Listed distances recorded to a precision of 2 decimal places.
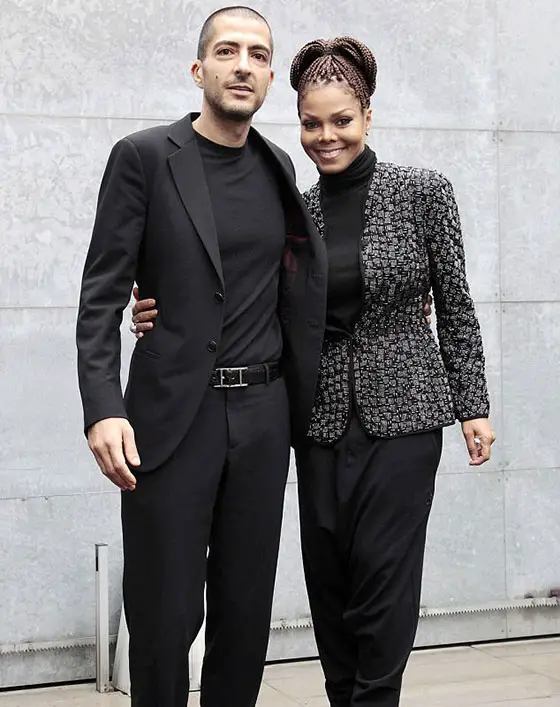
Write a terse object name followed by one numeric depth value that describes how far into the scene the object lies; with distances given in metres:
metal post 4.93
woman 3.46
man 3.20
